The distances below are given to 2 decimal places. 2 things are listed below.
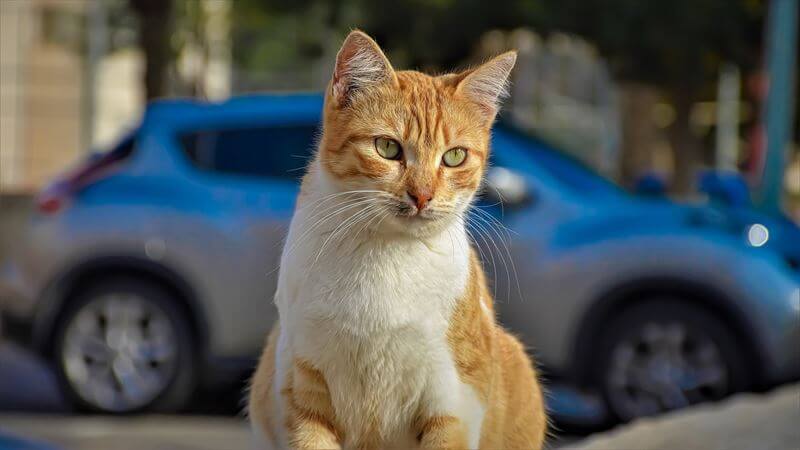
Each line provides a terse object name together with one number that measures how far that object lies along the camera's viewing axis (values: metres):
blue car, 7.48
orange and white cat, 3.13
